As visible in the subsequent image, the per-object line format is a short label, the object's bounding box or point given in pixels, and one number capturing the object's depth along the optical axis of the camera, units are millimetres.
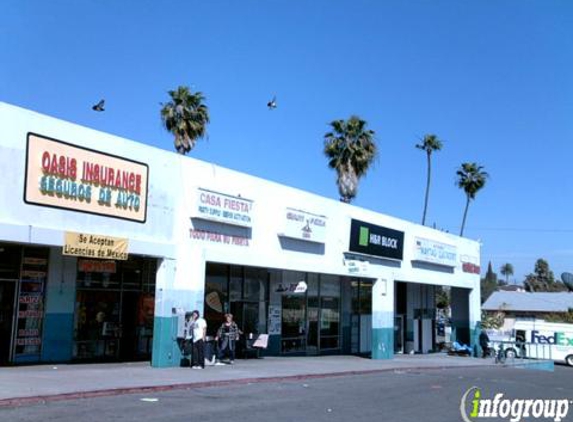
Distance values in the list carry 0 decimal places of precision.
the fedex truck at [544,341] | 42656
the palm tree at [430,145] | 59781
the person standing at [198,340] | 19047
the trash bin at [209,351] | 20781
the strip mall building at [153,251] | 15992
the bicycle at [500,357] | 34250
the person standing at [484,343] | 37938
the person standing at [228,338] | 21875
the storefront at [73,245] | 15375
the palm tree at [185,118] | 38438
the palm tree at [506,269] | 191250
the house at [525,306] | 68500
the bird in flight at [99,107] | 20125
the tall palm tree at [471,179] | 60750
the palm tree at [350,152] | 43562
